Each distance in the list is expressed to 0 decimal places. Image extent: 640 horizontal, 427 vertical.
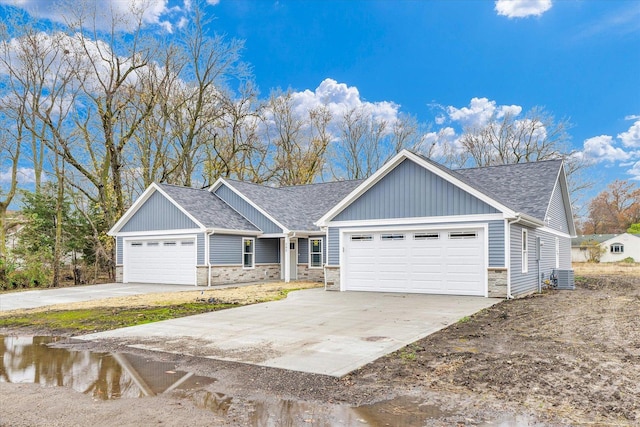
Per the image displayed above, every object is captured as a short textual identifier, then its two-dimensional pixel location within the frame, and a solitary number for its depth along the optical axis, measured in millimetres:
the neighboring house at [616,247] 50969
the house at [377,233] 14906
